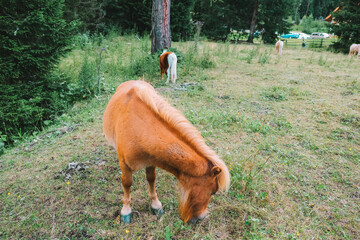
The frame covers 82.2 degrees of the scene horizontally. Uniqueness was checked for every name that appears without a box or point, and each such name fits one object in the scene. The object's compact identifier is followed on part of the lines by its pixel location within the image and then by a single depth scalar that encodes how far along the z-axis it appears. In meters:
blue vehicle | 35.94
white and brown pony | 6.76
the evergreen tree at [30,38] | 4.33
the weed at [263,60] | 10.25
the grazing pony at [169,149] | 1.75
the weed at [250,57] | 10.50
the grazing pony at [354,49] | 14.17
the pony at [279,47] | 13.90
